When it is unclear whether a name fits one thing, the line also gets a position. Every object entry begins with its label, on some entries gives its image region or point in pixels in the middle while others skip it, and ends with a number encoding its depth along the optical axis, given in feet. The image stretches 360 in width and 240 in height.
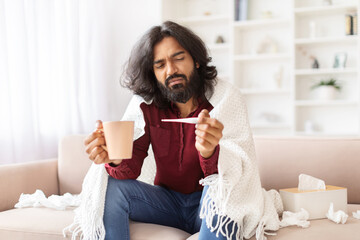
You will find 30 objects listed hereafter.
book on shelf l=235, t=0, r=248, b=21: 13.44
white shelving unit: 12.84
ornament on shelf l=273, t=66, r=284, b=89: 13.34
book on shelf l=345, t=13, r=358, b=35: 12.44
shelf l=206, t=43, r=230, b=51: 13.70
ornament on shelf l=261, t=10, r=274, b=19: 13.34
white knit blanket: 4.36
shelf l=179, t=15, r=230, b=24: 13.73
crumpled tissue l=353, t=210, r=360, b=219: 5.08
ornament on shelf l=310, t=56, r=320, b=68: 12.84
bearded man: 4.37
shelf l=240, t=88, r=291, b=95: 13.17
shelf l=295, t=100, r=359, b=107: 12.36
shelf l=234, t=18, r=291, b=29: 13.08
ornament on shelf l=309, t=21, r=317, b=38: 12.90
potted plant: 12.66
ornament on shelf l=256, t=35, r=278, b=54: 13.52
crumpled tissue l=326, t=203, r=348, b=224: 4.86
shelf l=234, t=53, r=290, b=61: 13.14
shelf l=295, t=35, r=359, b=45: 12.41
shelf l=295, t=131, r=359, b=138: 12.66
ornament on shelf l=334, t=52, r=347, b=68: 12.63
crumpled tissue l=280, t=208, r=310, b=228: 4.75
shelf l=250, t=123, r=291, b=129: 13.08
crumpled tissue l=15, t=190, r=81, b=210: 5.92
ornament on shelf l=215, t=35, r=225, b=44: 13.96
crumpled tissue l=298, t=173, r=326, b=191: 5.31
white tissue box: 5.05
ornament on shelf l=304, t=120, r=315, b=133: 12.94
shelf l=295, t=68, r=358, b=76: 12.33
